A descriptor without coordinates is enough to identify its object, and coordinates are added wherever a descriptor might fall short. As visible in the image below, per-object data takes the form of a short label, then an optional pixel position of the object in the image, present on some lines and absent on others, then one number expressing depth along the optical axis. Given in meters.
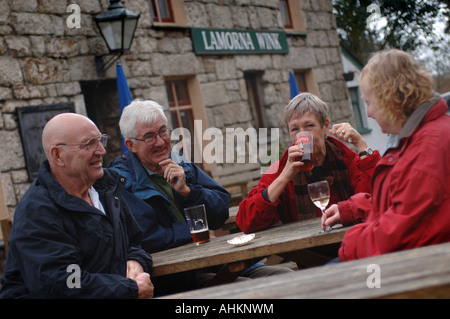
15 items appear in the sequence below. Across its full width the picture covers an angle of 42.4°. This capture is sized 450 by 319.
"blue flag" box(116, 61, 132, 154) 6.77
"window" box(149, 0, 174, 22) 9.38
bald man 2.29
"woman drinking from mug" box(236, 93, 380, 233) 3.11
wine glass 2.79
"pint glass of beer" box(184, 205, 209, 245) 3.01
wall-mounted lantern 7.36
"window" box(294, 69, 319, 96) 12.42
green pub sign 9.71
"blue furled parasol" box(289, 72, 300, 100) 8.88
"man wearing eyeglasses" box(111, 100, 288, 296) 3.28
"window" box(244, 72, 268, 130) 11.08
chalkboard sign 6.89
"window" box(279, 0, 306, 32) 12.43
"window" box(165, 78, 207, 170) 9.36
